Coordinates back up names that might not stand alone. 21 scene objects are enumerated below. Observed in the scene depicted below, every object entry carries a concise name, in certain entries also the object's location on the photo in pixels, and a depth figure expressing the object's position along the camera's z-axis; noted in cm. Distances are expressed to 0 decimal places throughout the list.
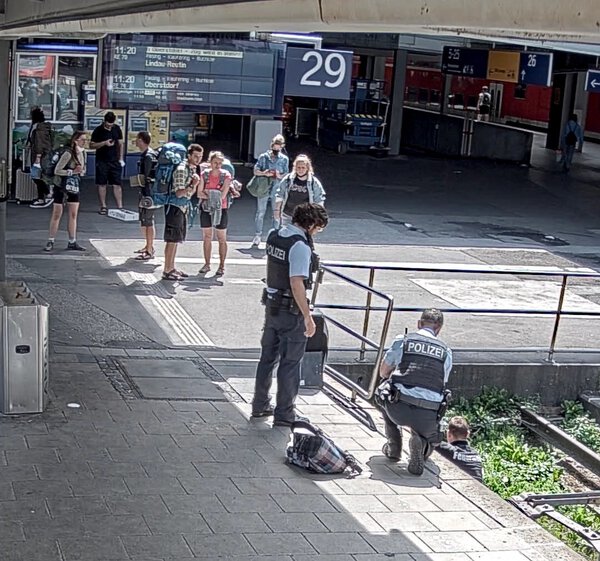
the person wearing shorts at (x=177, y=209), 1316
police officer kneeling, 762
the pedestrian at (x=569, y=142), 2917
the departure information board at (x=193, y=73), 1548
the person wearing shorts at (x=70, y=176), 1410
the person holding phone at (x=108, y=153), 1734
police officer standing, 793
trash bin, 812
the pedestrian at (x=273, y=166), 1522
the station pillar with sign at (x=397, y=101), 3014
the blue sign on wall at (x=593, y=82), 2517
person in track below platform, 818
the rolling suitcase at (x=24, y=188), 1848
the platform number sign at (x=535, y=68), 2383
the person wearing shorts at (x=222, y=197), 1359
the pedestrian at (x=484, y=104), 4231
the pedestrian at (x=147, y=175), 1402
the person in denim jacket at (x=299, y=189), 1348
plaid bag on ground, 741
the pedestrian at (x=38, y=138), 1755
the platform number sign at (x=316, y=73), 1412
